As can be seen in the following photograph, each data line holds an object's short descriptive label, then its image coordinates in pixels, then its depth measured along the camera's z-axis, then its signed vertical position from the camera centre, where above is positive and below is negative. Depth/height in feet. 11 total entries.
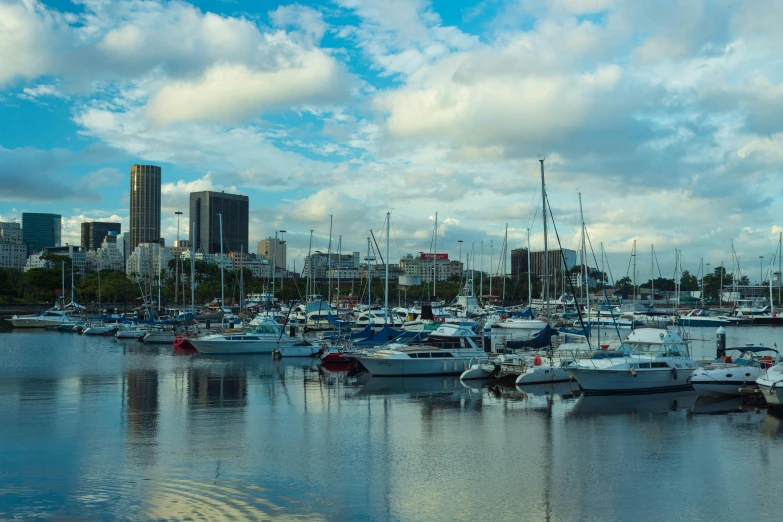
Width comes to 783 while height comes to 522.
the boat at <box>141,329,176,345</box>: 257.16 -14.38
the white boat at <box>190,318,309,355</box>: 205.57 -12.87
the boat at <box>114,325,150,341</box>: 280.51 -14.20
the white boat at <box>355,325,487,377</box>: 147.02 -12.36
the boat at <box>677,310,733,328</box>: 368.85 -13.11
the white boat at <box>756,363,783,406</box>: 100.12 -11.94
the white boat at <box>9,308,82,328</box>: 367.04 -12.45
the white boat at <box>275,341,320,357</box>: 194.90 -14.17
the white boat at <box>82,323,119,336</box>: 310.04 -14.41
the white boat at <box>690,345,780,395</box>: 118.52 -12.92
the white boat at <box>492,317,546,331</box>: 304.09 -12.18
